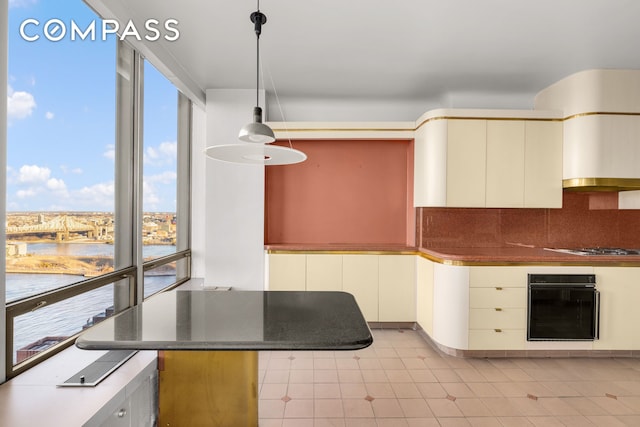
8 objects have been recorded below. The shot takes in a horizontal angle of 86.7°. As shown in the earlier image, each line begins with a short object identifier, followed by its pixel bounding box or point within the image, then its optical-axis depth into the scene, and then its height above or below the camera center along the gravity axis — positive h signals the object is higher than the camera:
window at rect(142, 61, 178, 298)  3.11 +0.34
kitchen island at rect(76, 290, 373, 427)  1.30 -0.50
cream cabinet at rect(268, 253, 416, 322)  3.69 -0.72
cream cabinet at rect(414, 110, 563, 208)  3.42 +0.55
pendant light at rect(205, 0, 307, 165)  1.61 +0.29
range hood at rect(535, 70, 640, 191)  3.12 +0.82
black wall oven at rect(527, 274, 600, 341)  3.01 -0.83
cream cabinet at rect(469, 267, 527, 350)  3.05 -0.87
